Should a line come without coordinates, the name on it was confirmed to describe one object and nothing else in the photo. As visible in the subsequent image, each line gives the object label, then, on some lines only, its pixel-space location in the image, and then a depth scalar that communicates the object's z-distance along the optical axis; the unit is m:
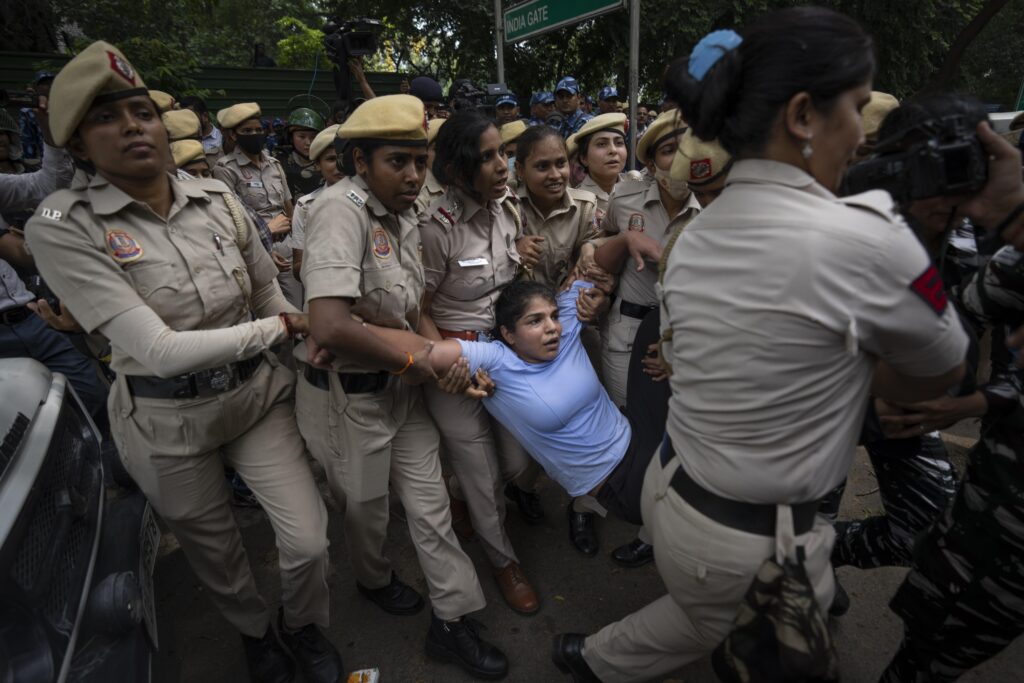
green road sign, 4.23
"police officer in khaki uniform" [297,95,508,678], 1.88
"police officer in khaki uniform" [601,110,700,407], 2.53
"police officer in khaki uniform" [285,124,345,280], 3.57
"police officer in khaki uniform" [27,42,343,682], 1.70
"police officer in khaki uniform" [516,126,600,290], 2.90
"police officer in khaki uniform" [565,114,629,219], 3.36
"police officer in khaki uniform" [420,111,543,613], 2.45
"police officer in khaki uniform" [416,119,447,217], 3.52
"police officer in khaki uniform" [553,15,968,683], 1.02
